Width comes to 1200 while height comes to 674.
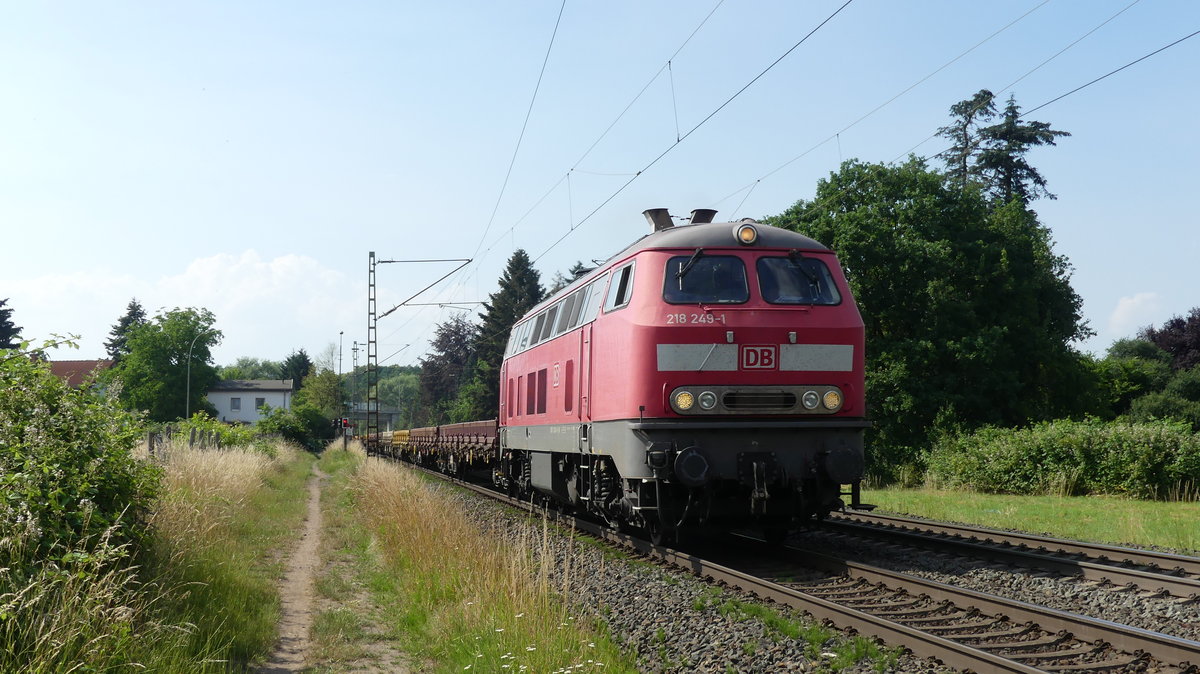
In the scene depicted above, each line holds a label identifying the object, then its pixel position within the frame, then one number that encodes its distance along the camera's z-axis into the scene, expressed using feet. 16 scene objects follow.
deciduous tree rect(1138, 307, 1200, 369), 185.16
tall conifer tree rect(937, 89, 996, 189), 161.27
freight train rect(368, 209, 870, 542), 32.68
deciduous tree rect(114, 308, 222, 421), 257.75
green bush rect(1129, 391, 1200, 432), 158.51
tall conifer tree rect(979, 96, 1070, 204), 159.74
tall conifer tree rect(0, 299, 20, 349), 206.49
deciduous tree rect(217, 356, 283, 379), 571.28
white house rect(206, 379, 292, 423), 355.77
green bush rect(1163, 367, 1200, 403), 170.19
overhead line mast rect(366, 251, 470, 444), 145.16
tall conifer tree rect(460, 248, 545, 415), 232.94
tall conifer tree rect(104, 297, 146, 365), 317.42
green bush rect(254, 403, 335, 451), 200.54
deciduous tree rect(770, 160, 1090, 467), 104.17
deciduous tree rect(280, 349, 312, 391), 430.61
